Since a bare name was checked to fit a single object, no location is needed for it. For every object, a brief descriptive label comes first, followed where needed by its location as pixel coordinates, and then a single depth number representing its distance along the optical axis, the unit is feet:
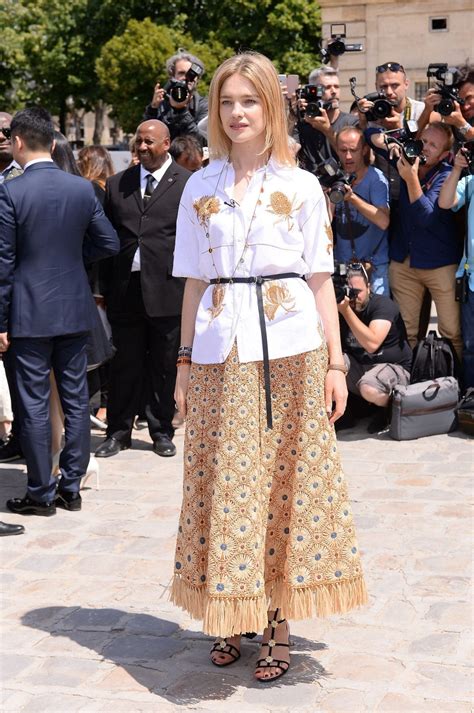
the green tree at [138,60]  141.49
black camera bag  27.30
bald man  24.93
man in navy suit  19.80
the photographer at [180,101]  30.22
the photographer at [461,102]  27.48
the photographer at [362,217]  28.45
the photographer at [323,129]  30.10
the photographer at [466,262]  27.20
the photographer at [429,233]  27.94
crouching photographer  26.73
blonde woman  13.00
